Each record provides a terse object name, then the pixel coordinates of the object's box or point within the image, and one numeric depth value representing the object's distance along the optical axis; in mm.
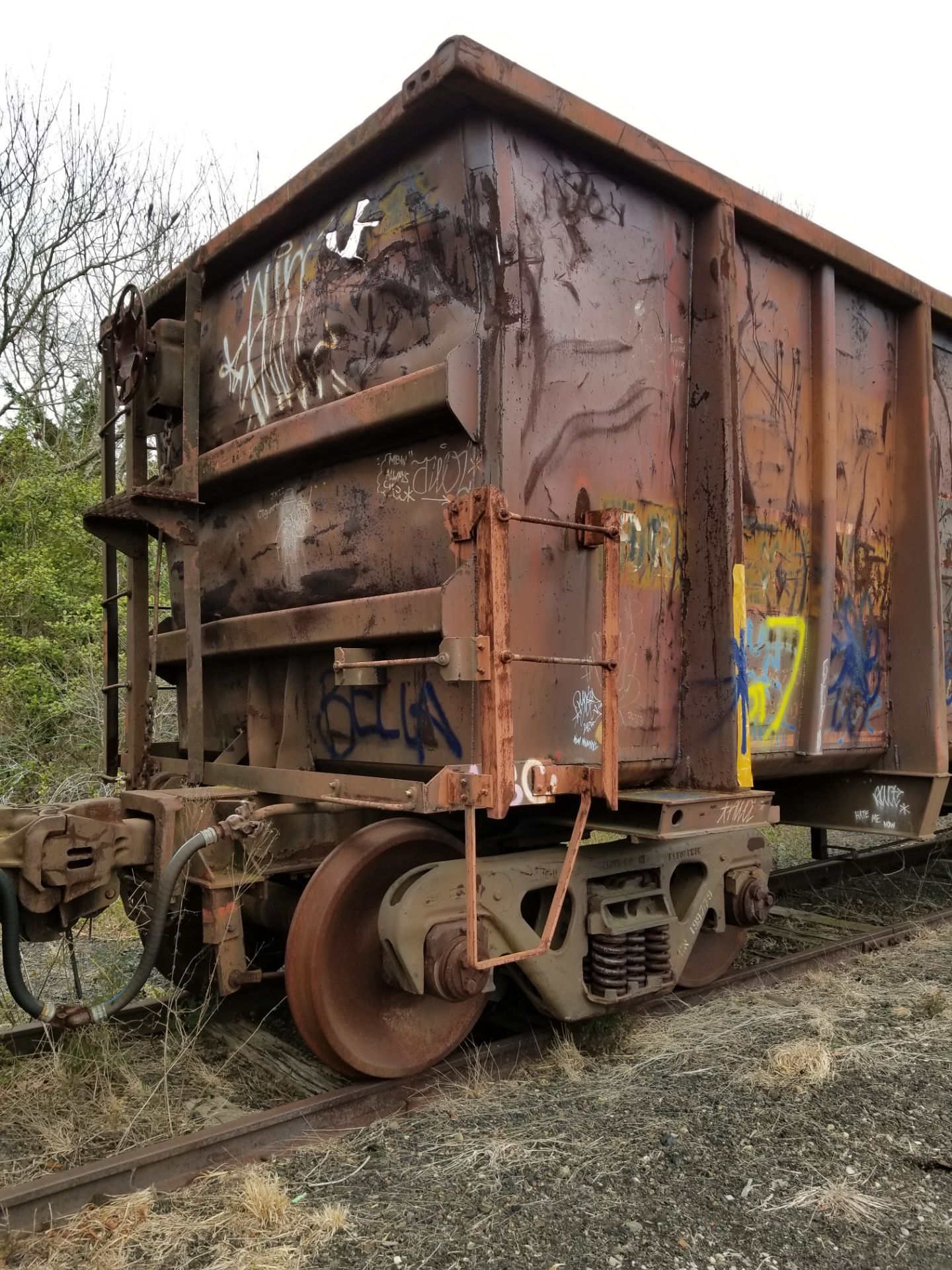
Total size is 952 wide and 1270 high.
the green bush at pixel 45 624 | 10312
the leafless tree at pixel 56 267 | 14383
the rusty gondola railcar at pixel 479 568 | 3441
